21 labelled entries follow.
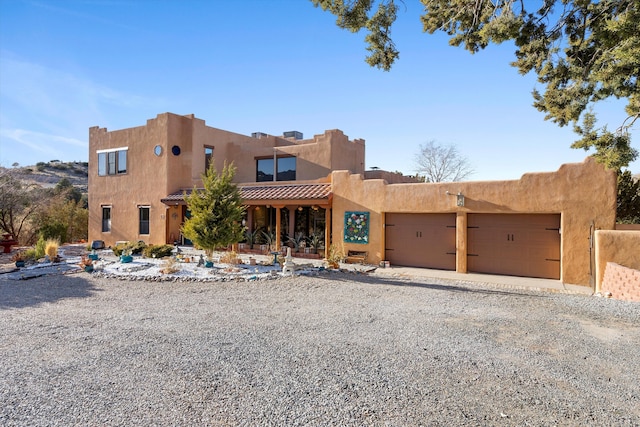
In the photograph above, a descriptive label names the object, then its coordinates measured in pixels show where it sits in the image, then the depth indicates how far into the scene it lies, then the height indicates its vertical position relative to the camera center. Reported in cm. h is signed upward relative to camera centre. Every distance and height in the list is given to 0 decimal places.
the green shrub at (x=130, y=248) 1762 -136
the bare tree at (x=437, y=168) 4397 +656
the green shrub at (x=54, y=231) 2398 -74
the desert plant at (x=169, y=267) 1333 -174
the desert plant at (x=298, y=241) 1861 -97
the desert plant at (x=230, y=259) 1504 -154
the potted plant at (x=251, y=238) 1952 -87
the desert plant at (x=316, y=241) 1803 -93
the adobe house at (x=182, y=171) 1950 +305
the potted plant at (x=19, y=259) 1480 -167
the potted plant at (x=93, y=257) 1597 -160
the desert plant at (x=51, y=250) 1635 -135
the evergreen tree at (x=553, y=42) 958 +513
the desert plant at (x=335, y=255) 1530 -141
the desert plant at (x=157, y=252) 1709 -145
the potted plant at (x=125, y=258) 1536 -156
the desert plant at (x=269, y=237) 1903 -82
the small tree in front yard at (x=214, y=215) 1409 +23
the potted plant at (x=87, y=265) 1390 -170
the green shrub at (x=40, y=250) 1662 -139
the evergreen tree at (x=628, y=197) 1928 +144
